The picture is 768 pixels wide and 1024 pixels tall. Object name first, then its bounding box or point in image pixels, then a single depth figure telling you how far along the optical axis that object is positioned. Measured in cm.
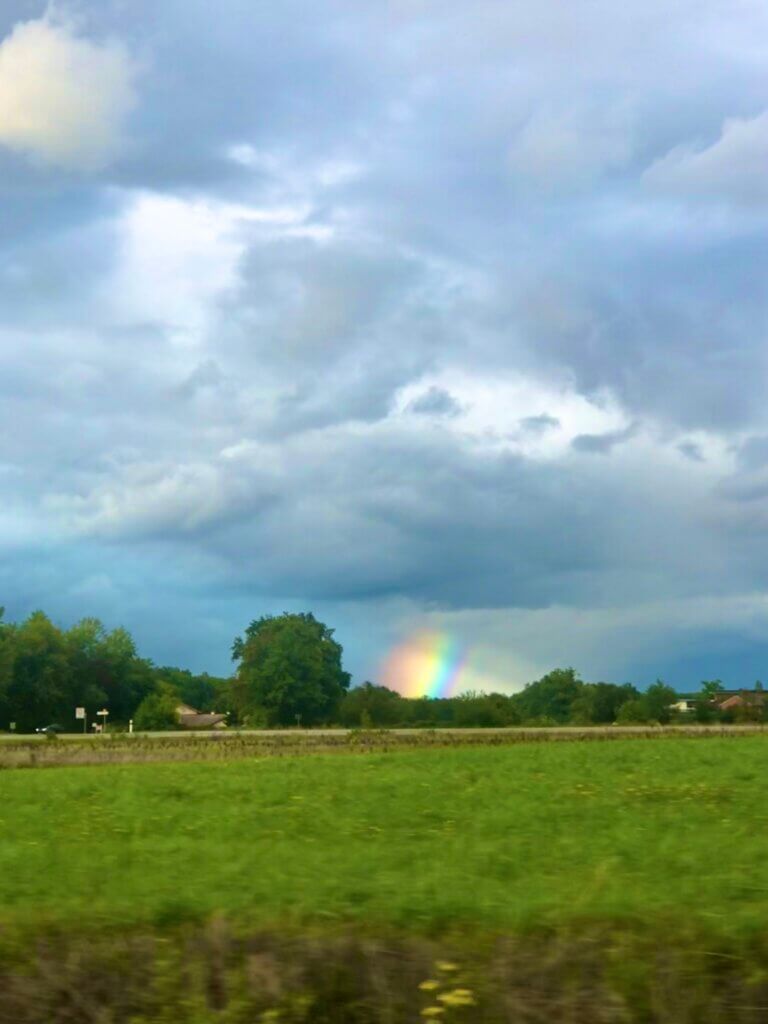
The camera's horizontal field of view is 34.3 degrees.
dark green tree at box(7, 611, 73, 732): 11031
